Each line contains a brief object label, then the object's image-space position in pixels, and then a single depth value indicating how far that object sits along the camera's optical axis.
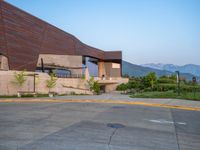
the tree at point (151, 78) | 36.58
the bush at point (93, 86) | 28.93
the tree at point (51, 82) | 23.45
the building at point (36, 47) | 25.06
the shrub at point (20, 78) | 21.28
